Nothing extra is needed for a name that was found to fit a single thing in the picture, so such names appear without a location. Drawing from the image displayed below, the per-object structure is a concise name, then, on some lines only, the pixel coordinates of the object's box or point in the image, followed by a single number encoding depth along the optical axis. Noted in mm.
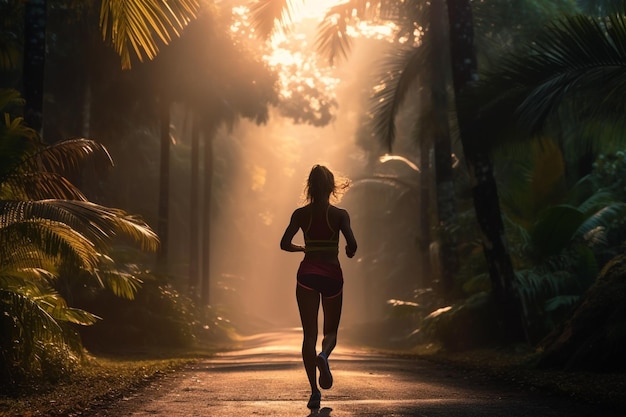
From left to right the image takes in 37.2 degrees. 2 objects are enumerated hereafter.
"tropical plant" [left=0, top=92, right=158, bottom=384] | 10281
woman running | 8188
